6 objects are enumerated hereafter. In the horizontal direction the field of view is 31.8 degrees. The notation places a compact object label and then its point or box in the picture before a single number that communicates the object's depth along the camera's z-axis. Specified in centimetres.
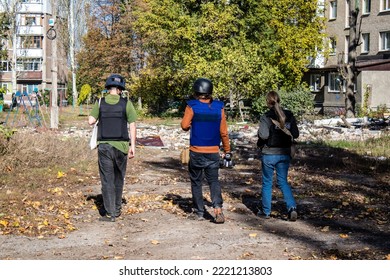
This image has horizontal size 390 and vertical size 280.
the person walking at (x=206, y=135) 901
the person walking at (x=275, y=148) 929
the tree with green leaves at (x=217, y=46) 4025
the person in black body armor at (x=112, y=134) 930
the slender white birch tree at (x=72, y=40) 6197
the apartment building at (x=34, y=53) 8689
